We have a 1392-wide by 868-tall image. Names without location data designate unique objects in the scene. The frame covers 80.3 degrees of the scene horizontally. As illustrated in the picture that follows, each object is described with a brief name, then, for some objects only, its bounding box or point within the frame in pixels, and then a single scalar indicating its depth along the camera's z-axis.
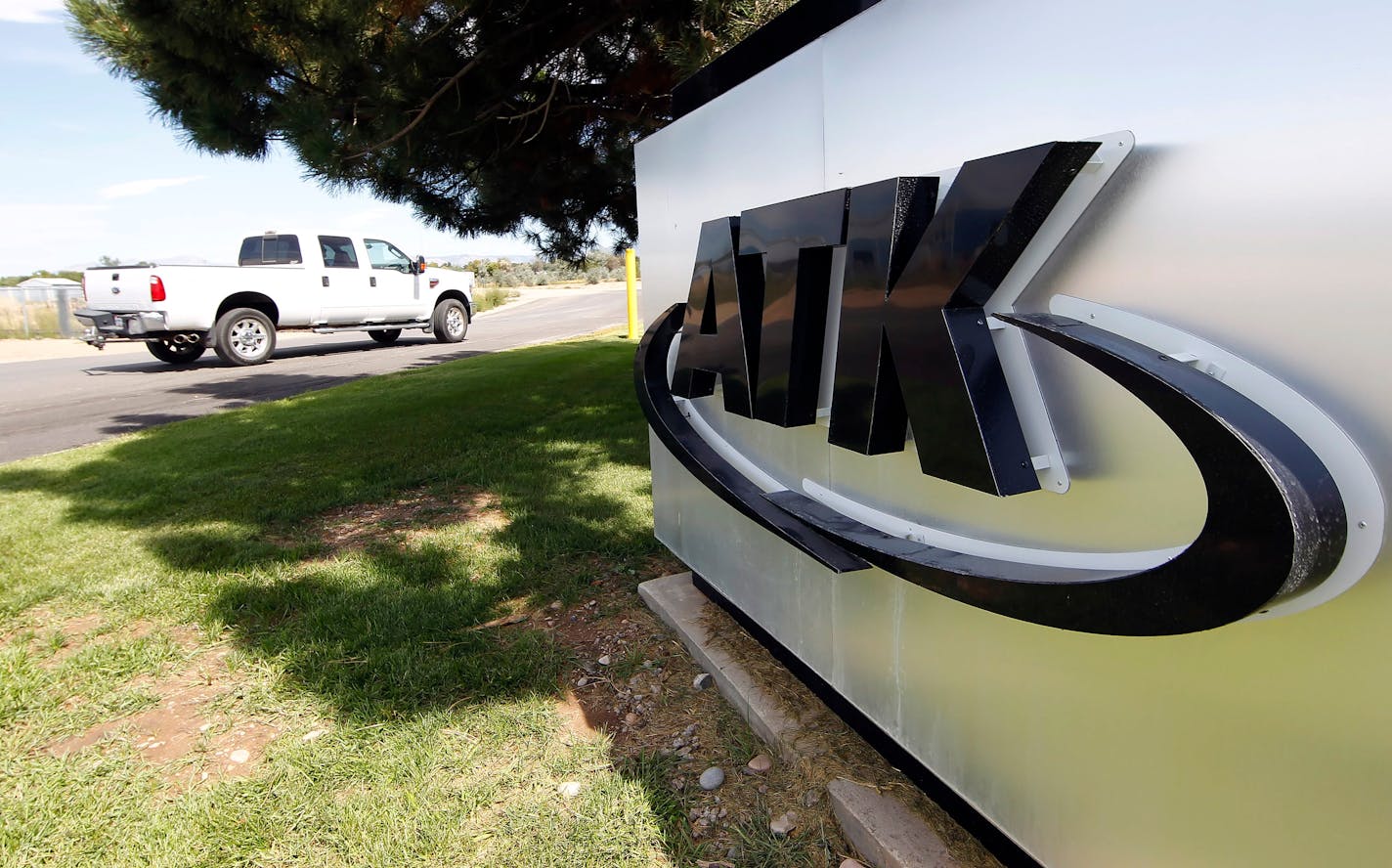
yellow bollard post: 14.31
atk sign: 1.16
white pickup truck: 12.38
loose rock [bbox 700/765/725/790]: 2.42
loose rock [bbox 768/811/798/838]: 2.21
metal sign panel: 1.14
